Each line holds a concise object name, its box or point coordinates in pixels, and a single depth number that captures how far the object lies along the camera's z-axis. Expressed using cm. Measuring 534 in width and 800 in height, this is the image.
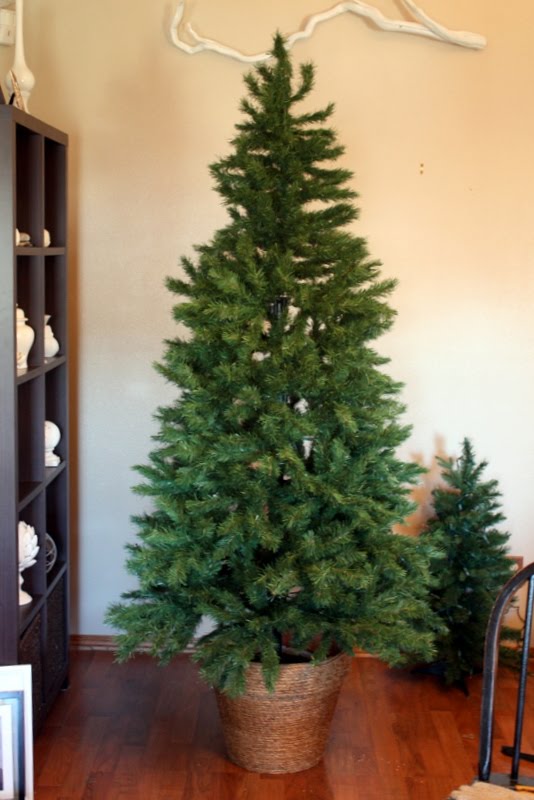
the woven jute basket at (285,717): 276
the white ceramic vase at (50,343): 311
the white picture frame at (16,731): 233
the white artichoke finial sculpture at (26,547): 278
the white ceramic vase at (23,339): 277
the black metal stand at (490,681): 196
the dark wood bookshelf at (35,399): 256
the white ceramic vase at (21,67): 308
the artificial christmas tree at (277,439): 261
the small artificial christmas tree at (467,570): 337
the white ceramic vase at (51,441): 315
